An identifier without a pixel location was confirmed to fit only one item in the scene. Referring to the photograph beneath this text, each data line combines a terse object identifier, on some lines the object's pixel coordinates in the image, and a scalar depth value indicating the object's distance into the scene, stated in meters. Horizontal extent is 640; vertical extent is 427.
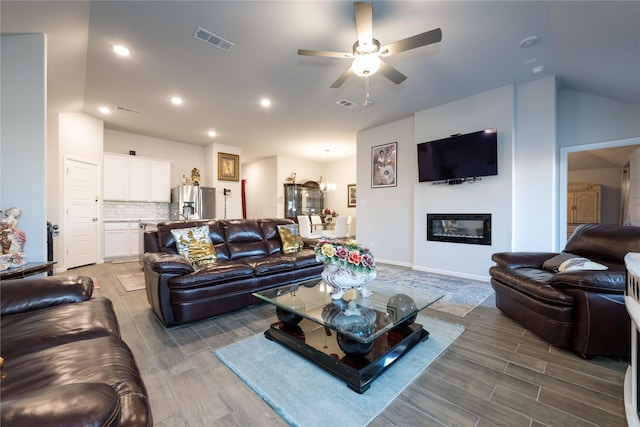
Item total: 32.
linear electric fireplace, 4.14
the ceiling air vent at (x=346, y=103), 4.48
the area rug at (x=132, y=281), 3.74
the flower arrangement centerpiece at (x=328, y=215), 8.56
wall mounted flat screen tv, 4.00
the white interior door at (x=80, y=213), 4.77
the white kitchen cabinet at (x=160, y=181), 6.42
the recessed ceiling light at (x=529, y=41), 2.80
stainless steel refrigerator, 6.45
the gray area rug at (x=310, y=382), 1.43
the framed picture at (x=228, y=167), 7.30
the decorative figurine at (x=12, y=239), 2.36
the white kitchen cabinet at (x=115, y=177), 5.75
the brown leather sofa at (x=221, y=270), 2.45
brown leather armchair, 1.84
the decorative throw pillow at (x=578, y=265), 2.12
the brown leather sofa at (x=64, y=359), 0.56
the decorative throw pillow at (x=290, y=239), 3.75
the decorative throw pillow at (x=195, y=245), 2.98
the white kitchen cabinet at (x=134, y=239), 6.04
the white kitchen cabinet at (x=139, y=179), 6.08
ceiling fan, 2.21
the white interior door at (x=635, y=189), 3.61
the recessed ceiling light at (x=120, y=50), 3.02
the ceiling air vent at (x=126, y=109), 4.77
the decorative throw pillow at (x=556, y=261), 2.47
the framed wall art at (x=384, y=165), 5.44
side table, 2.23
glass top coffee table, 1.66
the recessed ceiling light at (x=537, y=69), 3.38
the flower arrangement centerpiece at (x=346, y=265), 1.96
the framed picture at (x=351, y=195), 8.71
